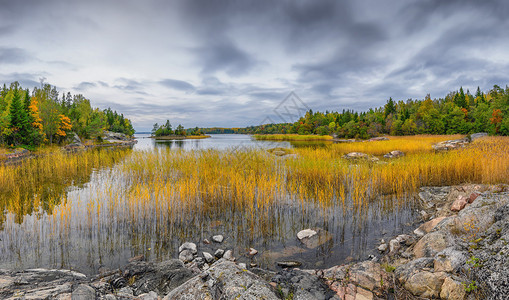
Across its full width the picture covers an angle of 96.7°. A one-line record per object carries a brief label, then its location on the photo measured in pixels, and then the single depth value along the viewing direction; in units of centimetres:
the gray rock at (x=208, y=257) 500
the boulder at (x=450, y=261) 327
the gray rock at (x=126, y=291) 356
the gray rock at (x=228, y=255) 505
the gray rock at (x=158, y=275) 382
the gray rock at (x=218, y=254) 520
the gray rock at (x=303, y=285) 321
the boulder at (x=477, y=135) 3410
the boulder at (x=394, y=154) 2075
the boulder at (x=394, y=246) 504
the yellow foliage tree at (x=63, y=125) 3997
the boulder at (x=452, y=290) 291
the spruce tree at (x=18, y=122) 3053
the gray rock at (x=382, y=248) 526
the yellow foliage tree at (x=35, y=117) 3491
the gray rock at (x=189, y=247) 527
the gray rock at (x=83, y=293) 286
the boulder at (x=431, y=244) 421
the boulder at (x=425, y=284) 314
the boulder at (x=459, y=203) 643
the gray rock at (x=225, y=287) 282
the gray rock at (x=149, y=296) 339
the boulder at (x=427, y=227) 570
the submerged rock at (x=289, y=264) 479
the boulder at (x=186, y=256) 499
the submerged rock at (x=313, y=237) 565
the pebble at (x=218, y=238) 582
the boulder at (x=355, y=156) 1931
